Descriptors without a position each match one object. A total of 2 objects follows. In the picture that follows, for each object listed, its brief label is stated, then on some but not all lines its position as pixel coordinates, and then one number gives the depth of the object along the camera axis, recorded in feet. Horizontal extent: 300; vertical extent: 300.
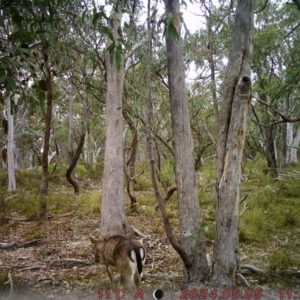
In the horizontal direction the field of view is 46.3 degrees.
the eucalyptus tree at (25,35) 7.73
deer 12.09
